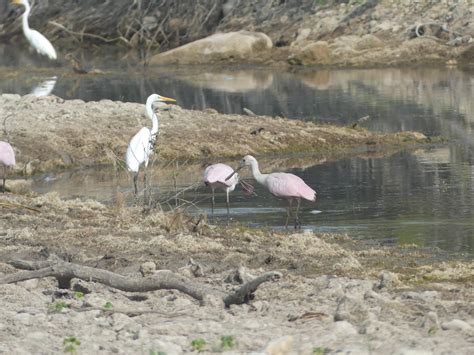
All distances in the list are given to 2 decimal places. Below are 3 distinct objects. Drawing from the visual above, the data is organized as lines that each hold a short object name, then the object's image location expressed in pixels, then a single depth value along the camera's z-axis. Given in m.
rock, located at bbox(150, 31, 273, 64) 85.94
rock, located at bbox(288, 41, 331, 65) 82.62
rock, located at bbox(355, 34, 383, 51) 83.44
